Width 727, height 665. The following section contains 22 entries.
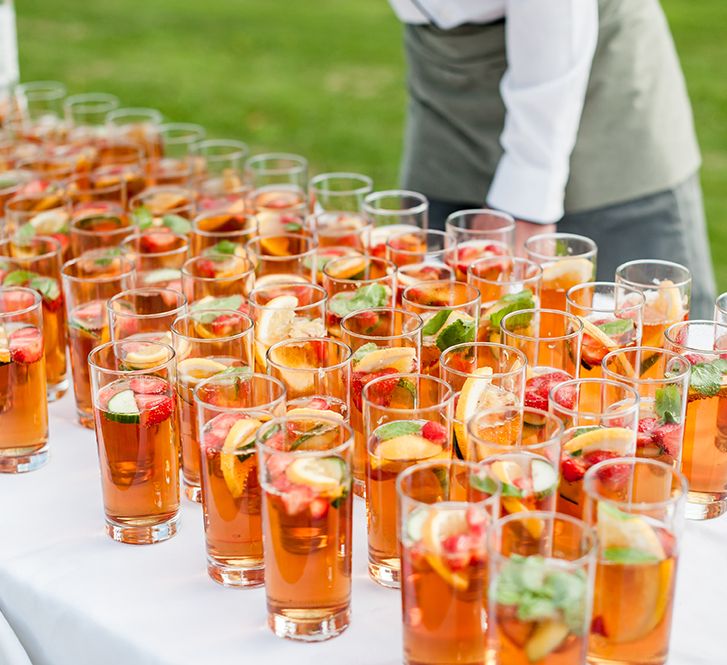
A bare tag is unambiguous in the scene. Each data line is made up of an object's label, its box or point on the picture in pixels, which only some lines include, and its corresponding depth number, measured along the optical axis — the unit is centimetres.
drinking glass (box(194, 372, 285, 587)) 128
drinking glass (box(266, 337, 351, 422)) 136
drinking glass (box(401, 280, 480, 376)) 144
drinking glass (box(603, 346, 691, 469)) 133
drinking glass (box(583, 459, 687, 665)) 117
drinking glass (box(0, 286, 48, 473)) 146
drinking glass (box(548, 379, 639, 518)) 127
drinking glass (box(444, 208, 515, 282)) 164
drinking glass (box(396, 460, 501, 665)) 117
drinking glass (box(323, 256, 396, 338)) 151
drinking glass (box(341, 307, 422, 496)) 139
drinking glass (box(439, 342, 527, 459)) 131
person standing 193
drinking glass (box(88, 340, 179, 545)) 136
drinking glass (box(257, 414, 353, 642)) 122
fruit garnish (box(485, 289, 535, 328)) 148
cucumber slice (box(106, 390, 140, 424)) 135
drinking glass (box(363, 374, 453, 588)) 128
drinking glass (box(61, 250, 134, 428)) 154
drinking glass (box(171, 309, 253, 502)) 139
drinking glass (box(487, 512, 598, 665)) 113
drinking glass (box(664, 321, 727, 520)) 138
